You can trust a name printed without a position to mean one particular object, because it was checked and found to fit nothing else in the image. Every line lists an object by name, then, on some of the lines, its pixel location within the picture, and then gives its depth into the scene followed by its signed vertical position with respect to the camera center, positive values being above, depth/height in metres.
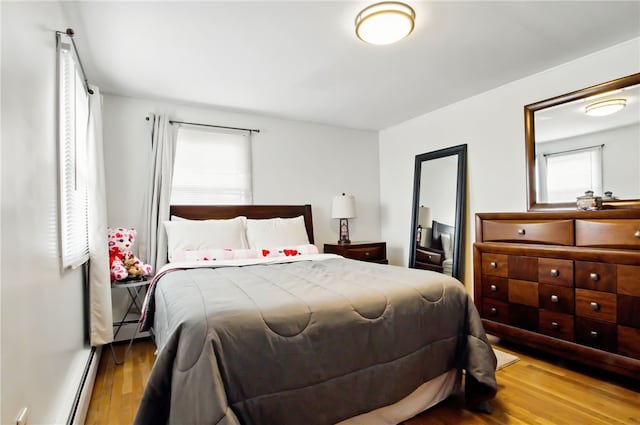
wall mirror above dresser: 2.42 +0.49
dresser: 2.05 -0.54
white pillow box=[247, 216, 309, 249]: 3.39 -0.22
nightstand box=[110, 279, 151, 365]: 3.04 -0.86
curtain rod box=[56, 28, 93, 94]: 1.77 +0.97
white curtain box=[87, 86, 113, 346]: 2.43 -0.32
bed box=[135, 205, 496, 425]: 1.22 -0.59
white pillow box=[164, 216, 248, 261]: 3.03 -0.21
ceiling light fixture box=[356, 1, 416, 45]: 1.90 +1.12
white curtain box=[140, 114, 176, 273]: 3.17 +0.18
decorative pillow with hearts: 2.93 -0.38
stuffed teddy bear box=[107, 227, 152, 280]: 2.69 -0.37
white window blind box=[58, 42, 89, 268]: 1.70 +0.33
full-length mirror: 3.54 -0.02
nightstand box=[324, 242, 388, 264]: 3.92 -0.48
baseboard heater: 1.61 -0.99
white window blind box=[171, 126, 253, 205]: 3.50 +0.50
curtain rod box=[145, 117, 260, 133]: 3.46 +0.96
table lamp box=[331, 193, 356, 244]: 4.12 +0.03
